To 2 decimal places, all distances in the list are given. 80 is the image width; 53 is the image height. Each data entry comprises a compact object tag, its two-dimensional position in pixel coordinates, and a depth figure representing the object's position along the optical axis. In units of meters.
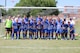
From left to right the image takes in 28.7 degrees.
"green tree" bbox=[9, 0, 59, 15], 31.32
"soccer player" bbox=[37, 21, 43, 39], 10.59
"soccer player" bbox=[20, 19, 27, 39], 10.67
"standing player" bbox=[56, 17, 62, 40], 10.56
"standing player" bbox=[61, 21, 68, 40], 10.56
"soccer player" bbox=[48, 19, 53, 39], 10.62
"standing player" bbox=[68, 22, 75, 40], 10.52
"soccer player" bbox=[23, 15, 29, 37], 10.63
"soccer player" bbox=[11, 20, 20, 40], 10.66
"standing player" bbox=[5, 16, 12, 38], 10.68
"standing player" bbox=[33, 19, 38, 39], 10.64
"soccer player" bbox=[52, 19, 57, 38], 10.60
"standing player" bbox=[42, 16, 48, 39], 10.64
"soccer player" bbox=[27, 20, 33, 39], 10.65
